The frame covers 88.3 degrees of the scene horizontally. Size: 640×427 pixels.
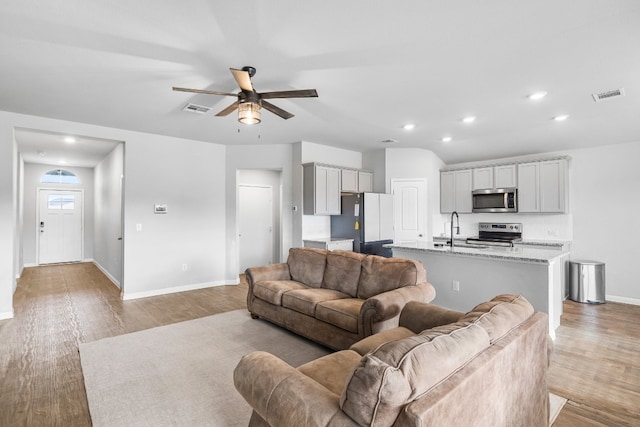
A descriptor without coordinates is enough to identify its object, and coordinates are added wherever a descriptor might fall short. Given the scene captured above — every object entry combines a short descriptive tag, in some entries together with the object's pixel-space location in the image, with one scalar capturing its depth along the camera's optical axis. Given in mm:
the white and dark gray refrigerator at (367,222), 5750
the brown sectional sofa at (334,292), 2803
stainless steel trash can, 4926
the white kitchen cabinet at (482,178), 6109
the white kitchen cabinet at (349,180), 6051
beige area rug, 2201
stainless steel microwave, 5816
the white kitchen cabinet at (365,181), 6336
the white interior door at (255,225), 6949
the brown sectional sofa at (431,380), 1102
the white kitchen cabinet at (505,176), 5828
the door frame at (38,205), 8227
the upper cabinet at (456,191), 6383
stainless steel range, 5723
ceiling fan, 2736
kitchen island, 3443
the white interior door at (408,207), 6328
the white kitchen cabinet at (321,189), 5617
